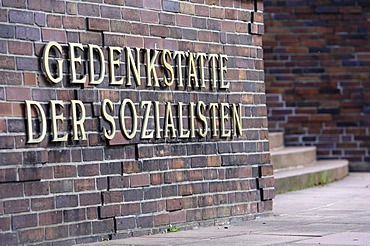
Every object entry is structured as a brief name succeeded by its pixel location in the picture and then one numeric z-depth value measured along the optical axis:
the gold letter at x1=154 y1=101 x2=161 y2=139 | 12.11
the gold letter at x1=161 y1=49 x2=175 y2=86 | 12.30
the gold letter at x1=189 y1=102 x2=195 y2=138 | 12.69
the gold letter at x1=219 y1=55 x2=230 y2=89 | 13.22
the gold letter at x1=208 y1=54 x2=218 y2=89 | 13.08
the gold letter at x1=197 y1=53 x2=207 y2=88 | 12.87
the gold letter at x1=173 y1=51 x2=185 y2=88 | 12.52
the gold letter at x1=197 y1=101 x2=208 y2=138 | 12.84
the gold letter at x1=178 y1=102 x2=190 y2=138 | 12.50
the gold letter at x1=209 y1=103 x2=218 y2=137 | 13.08
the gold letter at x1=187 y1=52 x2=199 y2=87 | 12.71
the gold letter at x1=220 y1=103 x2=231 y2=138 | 13.24
